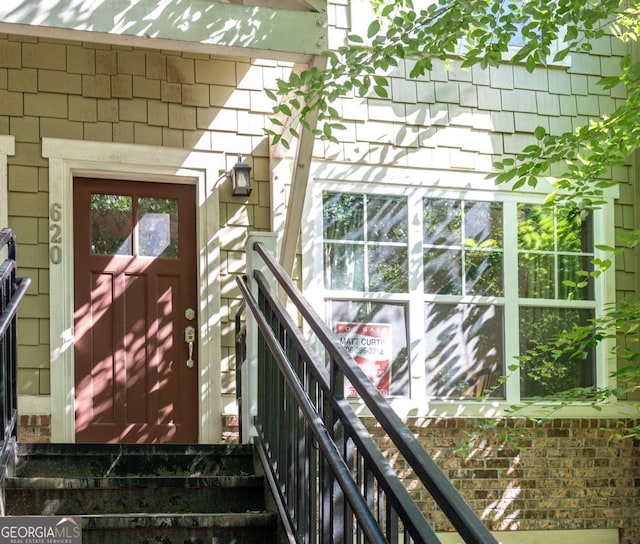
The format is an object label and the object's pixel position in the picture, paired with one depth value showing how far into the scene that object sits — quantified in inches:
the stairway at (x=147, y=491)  153.2
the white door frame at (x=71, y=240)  248.7
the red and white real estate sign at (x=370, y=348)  278.4
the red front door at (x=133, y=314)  255.1
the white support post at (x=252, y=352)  195.2
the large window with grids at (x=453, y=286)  280.8
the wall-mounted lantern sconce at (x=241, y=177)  263.4
